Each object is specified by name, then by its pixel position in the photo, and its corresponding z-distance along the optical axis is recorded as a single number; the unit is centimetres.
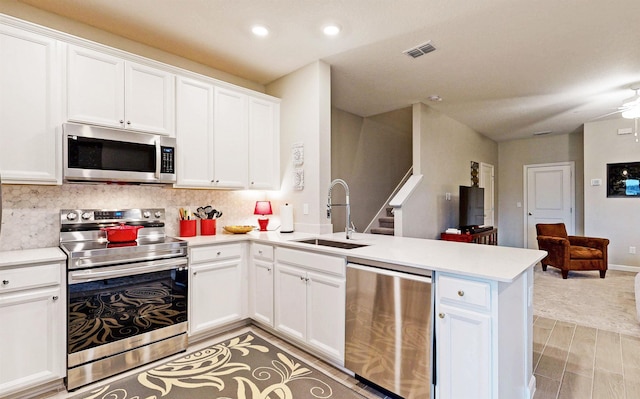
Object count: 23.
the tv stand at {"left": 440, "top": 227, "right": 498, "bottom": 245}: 492
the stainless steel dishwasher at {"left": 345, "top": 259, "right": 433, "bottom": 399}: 174
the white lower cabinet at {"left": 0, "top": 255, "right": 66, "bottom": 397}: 186
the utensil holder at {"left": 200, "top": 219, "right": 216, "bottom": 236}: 320
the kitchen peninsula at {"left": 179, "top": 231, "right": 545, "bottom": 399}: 152
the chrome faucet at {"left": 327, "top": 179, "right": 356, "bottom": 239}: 274
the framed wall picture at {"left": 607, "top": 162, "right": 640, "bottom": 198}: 541
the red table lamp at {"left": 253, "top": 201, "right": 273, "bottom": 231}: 358
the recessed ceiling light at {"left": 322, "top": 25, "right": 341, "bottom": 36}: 263
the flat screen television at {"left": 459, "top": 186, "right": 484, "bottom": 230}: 528
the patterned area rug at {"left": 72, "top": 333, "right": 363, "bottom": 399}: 201
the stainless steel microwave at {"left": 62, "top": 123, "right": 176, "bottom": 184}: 226
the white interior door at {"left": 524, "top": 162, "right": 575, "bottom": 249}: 675
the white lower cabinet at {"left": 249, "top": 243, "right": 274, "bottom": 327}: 279
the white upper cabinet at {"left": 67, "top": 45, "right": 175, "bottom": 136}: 232
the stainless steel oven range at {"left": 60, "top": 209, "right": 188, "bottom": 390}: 209
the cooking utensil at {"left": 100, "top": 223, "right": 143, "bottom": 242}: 248
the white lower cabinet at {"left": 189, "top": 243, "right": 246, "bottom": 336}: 264
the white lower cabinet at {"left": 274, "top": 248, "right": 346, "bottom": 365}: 220
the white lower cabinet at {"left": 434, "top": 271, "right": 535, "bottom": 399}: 149
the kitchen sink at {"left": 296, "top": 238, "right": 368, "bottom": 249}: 259
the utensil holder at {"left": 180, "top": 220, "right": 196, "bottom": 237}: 305
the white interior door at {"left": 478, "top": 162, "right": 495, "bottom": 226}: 686
